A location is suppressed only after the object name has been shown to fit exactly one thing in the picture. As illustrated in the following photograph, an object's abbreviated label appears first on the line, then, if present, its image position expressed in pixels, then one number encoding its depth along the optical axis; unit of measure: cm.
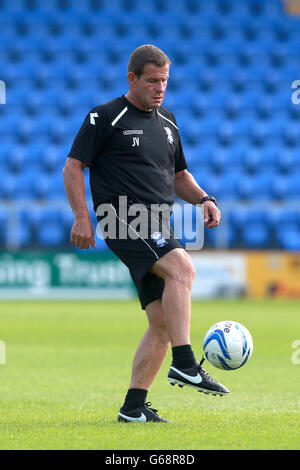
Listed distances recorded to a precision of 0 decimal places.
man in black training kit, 1016
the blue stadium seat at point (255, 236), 3962
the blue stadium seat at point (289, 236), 3959
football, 1052
